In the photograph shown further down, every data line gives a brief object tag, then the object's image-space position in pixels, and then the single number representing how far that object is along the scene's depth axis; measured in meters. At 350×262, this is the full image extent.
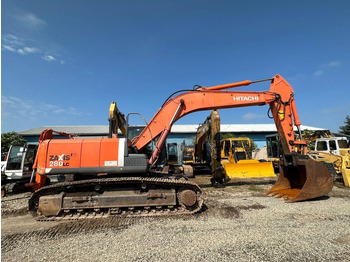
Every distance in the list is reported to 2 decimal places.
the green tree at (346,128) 33.91
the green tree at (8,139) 26.59
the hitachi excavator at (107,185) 5.01
